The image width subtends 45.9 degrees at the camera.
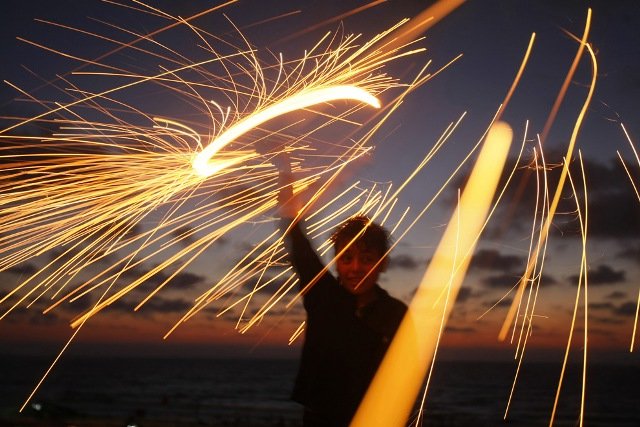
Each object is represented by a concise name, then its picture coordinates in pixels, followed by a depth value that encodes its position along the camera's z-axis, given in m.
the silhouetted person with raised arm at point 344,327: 2.92
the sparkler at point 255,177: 3.59
